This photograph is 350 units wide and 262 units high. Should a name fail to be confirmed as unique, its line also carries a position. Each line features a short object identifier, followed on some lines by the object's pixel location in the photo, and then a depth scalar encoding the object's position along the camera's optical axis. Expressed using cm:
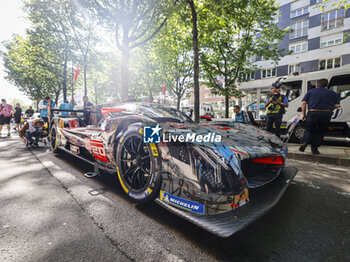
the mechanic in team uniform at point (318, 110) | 385
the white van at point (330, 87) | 571
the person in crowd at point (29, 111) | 1233
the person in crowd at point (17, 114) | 977
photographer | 482
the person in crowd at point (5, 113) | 828
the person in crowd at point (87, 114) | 385
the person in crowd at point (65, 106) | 643
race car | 125
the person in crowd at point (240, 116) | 571
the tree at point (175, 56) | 1215
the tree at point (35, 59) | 1406
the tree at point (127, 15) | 745
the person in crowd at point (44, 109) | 718
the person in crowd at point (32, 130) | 518
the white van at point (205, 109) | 2319
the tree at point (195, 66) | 653
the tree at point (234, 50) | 1108
